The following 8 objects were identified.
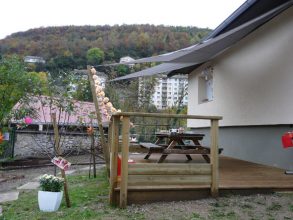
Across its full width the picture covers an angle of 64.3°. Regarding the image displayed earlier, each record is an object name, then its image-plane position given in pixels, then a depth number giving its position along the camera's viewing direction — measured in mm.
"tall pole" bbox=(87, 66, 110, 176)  3658
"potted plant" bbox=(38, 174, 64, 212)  2782
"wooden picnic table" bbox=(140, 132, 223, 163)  3647
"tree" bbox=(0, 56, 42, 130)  8592
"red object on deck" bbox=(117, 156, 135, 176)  2947
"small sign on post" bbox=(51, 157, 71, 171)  2829
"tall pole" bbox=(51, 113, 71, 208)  3058
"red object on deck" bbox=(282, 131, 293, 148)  2928
